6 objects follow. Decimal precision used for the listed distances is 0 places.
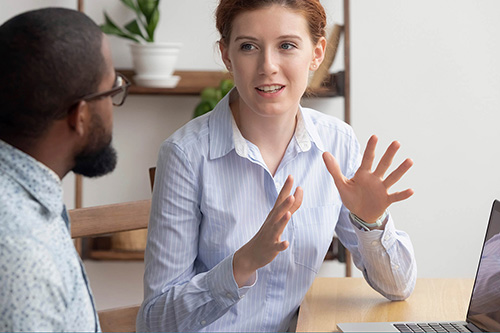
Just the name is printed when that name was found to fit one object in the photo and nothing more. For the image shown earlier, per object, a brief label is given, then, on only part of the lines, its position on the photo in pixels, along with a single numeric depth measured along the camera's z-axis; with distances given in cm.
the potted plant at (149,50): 288
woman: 200
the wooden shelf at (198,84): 292
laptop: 183
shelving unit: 293
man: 151
